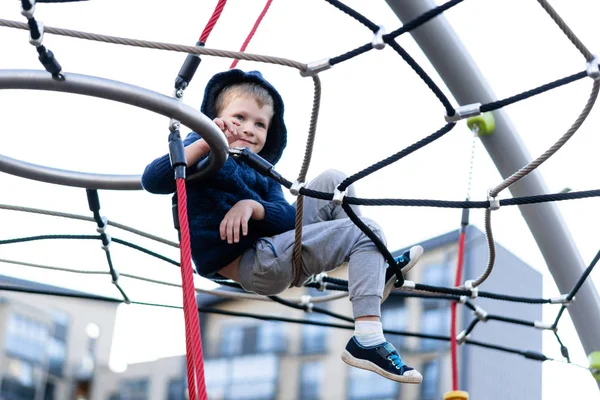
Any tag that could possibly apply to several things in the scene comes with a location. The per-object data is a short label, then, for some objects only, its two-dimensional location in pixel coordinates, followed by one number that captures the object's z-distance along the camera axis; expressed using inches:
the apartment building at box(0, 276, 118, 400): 1204.6
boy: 126.5
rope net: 110.1
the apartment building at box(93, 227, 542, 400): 637.0
